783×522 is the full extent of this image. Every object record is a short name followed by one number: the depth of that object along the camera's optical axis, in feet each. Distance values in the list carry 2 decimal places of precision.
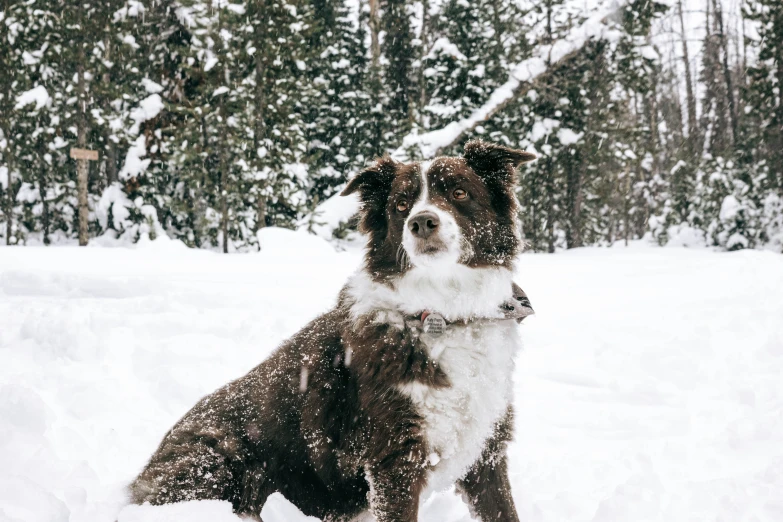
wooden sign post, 56.18
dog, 8.43
